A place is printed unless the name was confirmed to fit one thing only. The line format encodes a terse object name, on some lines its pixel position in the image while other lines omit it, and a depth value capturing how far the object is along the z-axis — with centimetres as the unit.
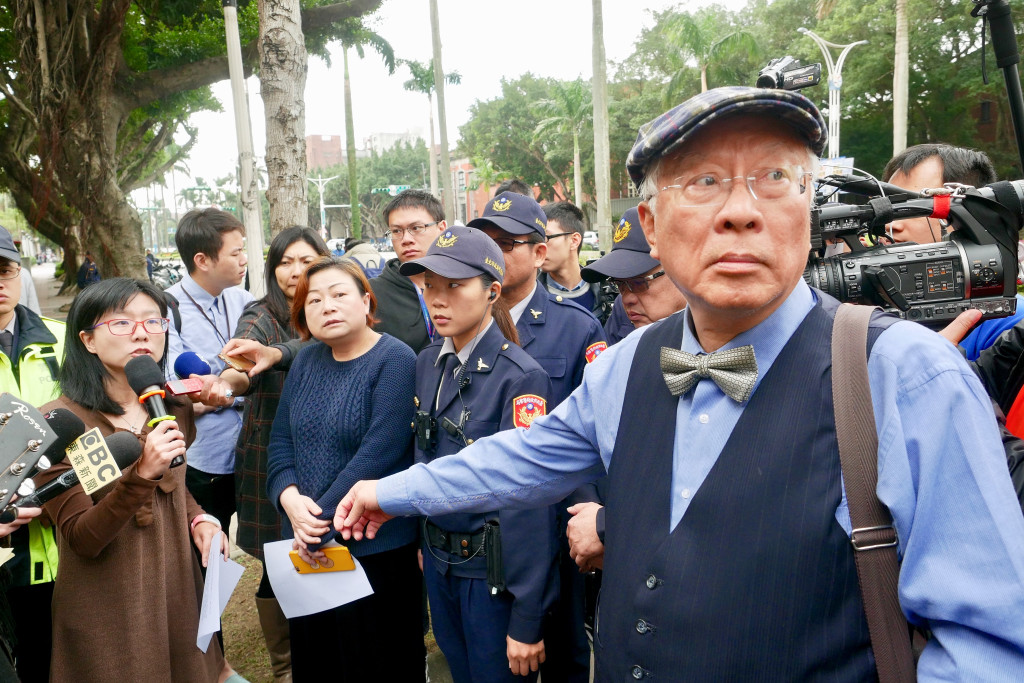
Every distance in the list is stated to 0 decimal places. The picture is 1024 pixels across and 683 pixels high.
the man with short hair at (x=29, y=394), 260
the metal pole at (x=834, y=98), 1780
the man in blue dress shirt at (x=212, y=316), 354
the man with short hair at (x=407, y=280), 381
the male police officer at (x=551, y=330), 266
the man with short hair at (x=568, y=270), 469
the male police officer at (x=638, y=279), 287
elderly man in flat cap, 103
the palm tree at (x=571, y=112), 3753
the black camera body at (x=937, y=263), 194
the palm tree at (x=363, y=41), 1661
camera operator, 273
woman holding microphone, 228
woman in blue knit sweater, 275
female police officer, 226
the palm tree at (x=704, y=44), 2634
